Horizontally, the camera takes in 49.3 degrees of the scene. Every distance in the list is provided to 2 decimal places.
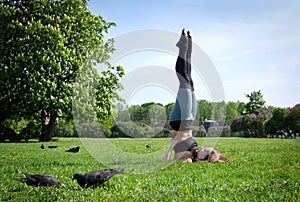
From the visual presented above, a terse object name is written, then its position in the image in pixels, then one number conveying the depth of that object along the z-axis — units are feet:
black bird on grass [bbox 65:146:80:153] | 43.79
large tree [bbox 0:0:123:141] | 68.95
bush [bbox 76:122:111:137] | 68.41
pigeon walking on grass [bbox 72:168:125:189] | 18.19
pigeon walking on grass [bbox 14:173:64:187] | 18.20
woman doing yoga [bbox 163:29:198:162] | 30.76
